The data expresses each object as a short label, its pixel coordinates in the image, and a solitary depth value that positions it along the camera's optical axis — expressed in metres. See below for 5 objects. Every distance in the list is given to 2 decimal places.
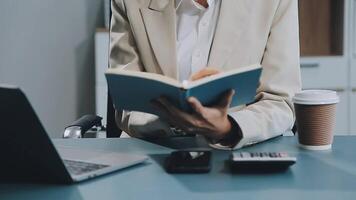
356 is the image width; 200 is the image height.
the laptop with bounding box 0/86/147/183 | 1.31
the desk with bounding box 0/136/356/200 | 1.35
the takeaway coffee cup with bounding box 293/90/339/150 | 1.63
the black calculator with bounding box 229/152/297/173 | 1.46
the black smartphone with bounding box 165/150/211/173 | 1.49
